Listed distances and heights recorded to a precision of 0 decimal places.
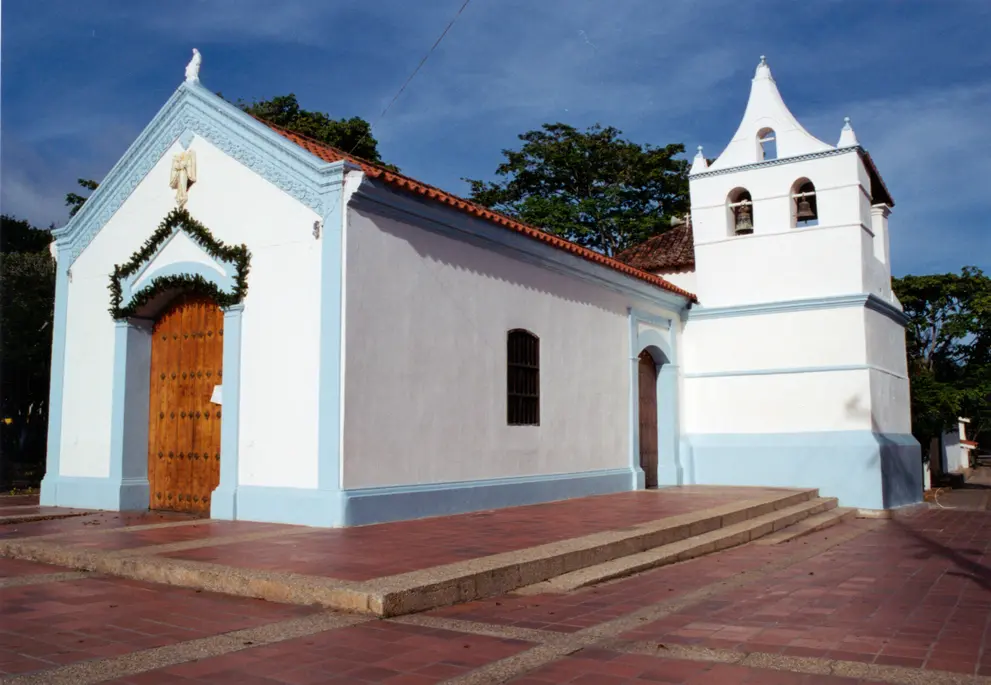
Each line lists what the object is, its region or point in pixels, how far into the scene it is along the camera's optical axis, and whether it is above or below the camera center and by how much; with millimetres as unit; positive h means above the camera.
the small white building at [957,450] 42531 -463
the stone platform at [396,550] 5887 -863
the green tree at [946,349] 26219 +3170
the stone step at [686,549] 6781 -1032
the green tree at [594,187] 31875 +9913
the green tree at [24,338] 20500 +2721
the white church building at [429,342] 9414 +1457
